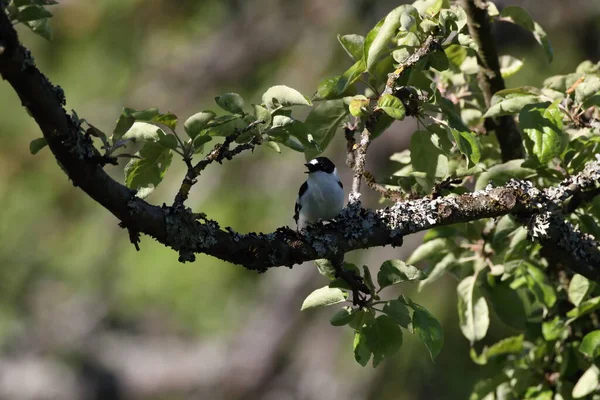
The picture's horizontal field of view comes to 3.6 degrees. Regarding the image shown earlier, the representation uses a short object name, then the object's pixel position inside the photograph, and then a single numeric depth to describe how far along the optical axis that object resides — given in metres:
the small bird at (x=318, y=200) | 11.05
